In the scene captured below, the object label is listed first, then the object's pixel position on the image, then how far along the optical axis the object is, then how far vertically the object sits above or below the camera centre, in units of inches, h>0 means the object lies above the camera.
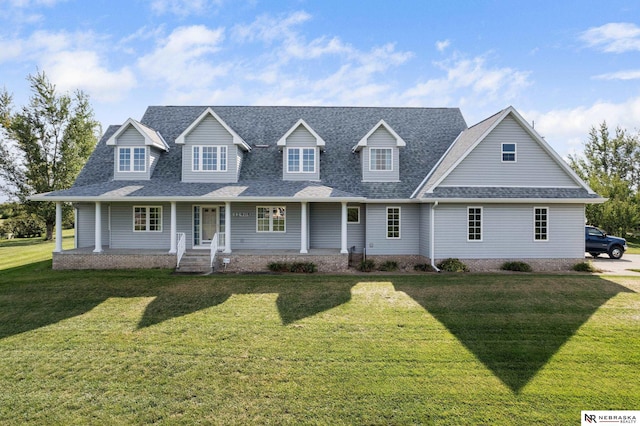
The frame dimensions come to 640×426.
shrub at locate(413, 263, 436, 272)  647.1 -103.4
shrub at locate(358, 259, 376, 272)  646.5 -99.9
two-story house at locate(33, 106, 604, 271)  649.6 +41.9
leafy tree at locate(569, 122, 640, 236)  1193.4 +187.7
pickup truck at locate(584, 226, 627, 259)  836.6 -75.7
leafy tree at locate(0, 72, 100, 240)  1241.4 +258.9
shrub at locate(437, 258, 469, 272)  634.2 -97.9
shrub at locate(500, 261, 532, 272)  643.5 -101.4
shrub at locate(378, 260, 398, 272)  662.5 -103.2
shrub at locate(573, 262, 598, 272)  641.0 -102.1
